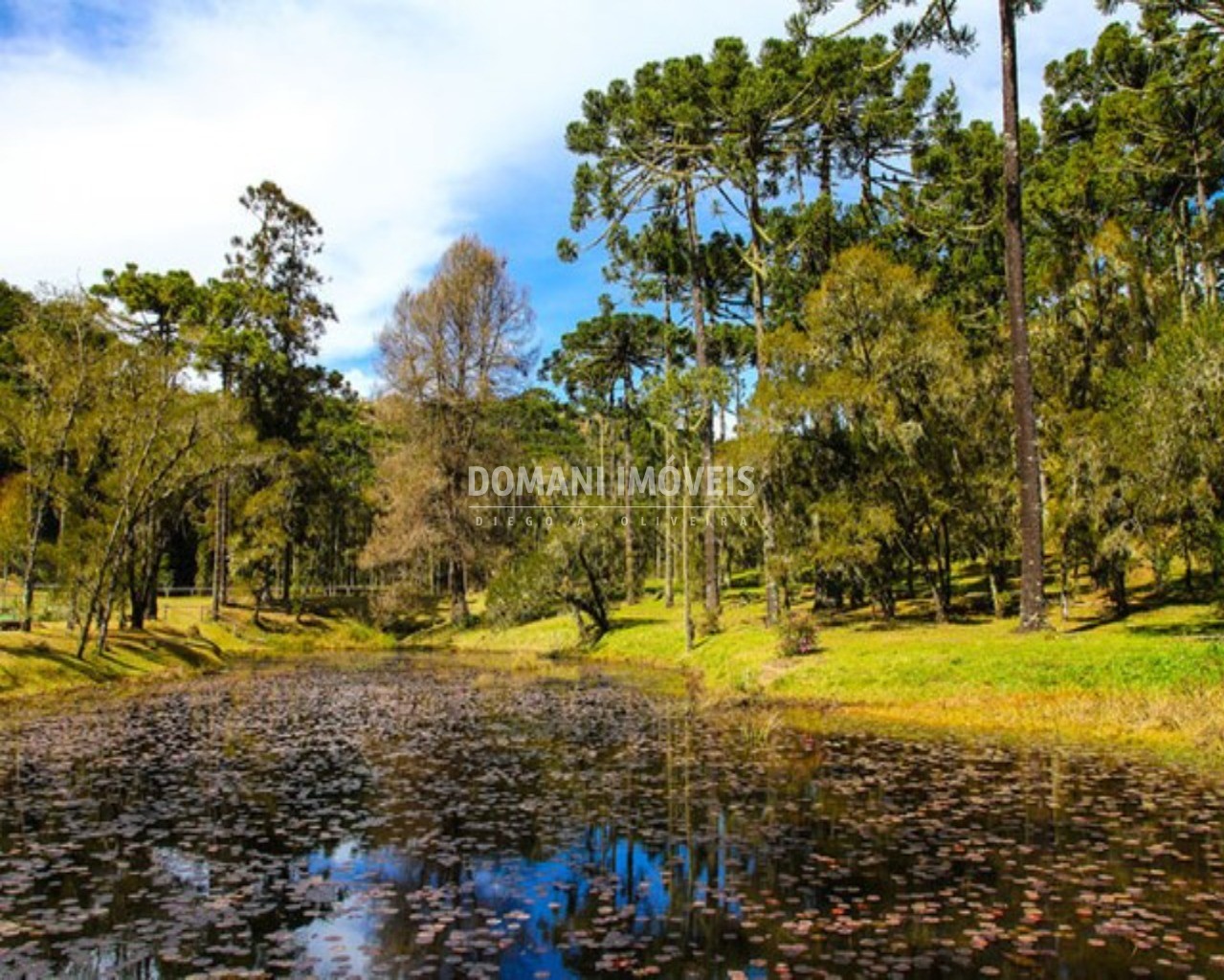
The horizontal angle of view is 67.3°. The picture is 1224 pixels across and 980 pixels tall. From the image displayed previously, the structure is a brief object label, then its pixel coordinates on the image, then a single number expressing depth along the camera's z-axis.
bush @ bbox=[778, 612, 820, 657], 29.61
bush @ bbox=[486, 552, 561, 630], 46.38
